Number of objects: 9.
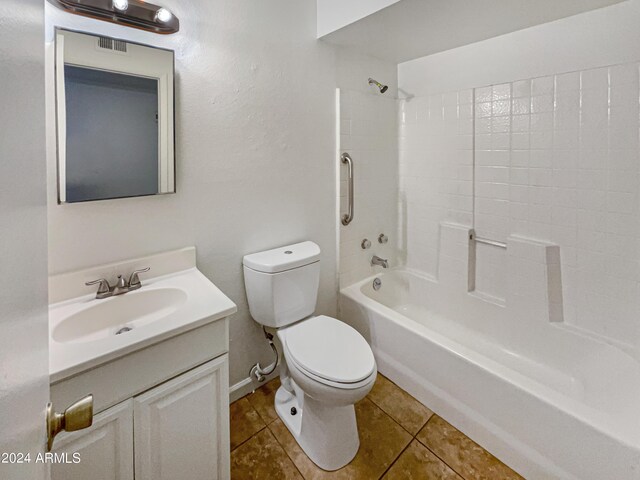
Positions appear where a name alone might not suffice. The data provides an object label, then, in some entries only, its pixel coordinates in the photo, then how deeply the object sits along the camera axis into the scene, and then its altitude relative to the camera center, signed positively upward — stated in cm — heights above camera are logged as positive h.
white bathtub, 129 -73
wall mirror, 124 +46
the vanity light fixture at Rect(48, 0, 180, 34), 122 +85
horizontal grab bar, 216 -6
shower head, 223 +98
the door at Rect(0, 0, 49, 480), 33 -1
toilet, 143 -56
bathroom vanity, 98 -45
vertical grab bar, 222 +36
